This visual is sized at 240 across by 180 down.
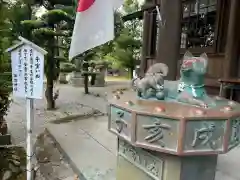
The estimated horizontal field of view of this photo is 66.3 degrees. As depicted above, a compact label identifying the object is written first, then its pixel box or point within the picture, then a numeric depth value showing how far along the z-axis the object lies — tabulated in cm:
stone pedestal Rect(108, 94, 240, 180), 125
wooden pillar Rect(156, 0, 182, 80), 262
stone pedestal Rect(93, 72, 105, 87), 973
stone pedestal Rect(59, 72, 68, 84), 1078
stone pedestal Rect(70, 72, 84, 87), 973
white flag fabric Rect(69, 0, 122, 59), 208
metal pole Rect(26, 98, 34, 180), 191
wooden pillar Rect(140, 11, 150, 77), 618
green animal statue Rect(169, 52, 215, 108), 144
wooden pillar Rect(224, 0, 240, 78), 379
